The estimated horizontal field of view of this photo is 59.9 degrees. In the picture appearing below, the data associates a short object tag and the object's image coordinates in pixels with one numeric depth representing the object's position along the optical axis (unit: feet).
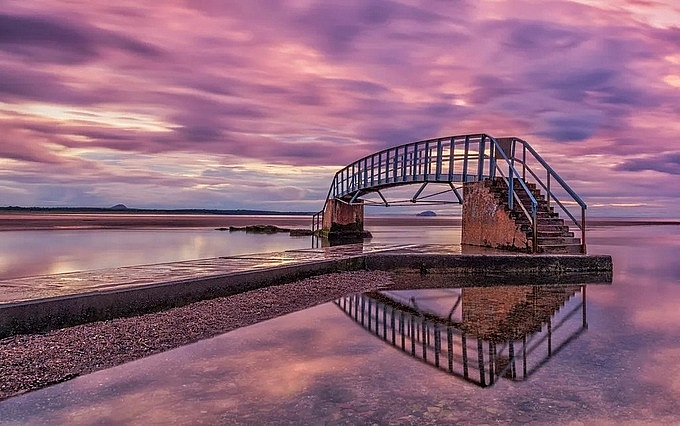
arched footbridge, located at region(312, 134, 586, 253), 40.34
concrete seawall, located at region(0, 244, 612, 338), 17.66
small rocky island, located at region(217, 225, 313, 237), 107.69
